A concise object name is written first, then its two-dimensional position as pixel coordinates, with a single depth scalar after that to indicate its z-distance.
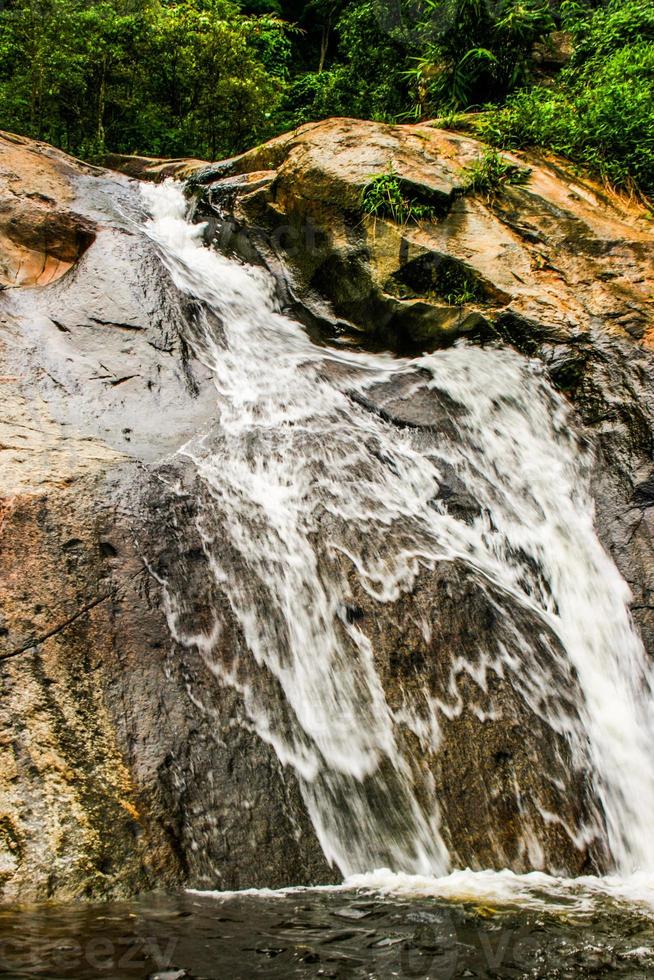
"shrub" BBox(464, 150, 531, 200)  8.05
